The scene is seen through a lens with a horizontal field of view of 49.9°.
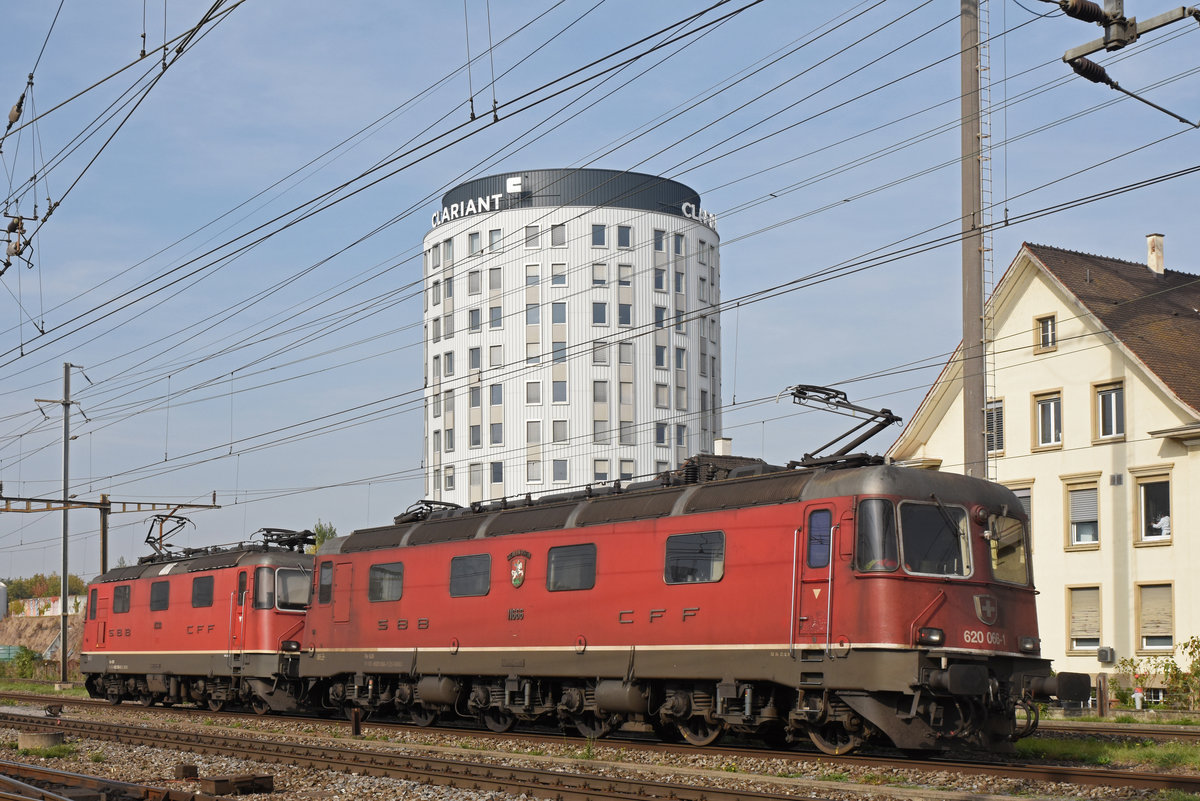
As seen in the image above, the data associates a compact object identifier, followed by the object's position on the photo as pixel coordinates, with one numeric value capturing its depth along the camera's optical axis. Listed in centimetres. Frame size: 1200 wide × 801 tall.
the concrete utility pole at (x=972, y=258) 2300
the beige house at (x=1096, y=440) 3400
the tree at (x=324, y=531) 9638
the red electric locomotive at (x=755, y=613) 1616
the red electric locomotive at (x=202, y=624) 2898
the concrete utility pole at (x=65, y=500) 4728
